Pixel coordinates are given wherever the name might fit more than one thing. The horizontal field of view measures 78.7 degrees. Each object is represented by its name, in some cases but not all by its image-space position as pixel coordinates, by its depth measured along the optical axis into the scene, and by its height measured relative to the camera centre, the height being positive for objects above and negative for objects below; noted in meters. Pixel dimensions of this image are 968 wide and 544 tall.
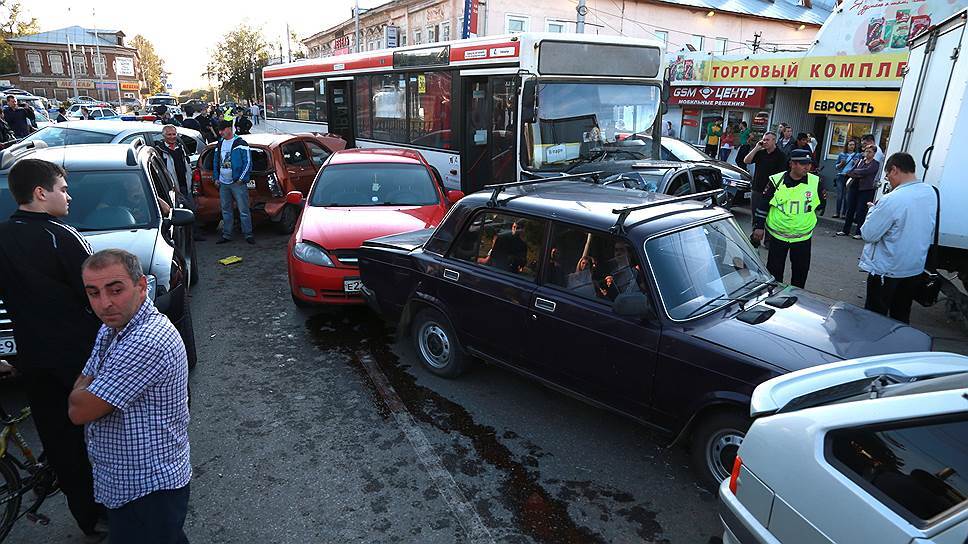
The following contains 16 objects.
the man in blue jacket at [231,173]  9.21 -1.23
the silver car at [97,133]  10.27 -0.77
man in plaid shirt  2.07 -1.10
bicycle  3.03 -1.99
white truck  5.82 -0.14
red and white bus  8.85 +0.04
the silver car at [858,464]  1.82 -1.16
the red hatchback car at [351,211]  6.16 -1.33
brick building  75.25 +2.94
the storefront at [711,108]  18.92 +0.00
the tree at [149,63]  96.81 +4.17
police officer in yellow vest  5.90 -1.04
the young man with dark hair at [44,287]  2.73 -0.90
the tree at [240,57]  49.81 +2.91
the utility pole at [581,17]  17.94 +2.54
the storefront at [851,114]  14.73 -0.03
